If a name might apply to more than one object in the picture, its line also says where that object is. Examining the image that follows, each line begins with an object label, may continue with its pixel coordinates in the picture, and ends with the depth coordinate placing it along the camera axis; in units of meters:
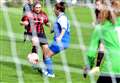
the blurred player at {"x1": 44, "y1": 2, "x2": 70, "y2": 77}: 15.50
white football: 15.97
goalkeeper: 9.02
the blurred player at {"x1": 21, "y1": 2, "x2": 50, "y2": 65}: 16.77
